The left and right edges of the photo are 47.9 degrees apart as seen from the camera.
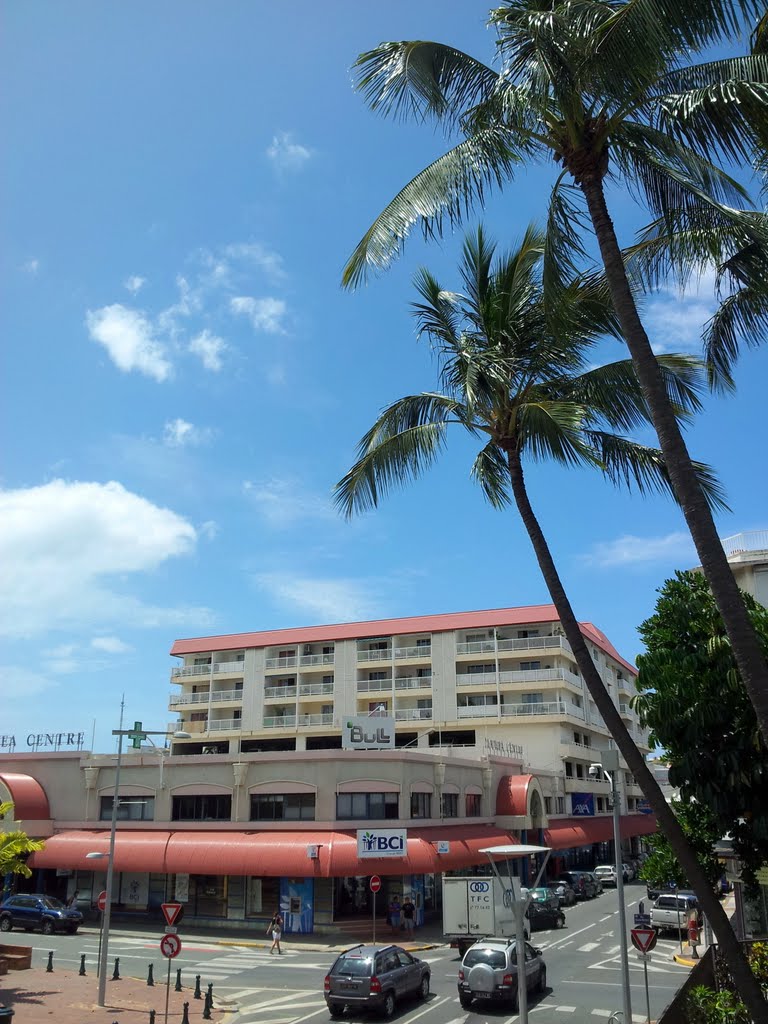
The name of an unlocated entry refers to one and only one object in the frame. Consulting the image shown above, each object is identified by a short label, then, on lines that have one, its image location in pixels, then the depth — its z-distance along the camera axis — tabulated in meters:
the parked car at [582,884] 49.25
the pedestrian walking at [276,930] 32.38
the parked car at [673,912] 34.47
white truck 27.83
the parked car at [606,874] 55.03
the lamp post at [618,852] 17.31
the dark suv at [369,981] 21.03
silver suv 21.67
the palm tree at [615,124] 9.52
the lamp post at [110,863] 22.61
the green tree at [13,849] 23.62
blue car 36.31
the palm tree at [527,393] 13.47
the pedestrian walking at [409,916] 35.66
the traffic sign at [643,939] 20.25
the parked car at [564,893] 45.03
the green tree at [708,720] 11.41
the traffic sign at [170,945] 19.56
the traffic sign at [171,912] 20.61
